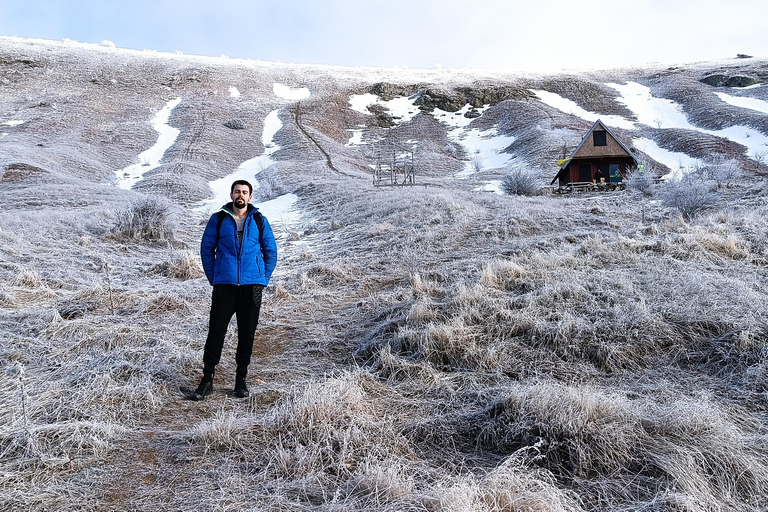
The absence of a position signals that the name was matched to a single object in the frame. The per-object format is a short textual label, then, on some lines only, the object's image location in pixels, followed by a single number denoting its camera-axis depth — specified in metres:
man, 3.94
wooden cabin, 26.95
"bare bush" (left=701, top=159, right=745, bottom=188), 18.35
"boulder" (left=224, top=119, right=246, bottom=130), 42.03
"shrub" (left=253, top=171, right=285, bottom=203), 23.77
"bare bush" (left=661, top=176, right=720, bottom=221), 11.80
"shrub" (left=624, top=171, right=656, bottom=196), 17.95
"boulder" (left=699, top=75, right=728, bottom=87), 53.13
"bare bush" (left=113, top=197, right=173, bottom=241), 12.13
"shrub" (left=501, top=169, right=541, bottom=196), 23.69
